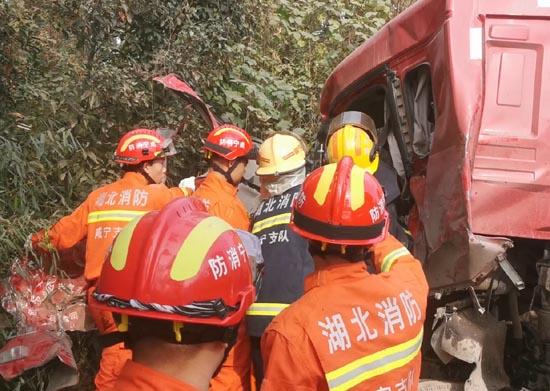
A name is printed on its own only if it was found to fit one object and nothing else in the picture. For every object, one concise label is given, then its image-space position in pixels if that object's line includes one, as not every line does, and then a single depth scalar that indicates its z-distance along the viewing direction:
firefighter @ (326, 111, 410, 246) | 3.55
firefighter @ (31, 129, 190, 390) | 3.41
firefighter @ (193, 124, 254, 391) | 3.00
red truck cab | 3.11
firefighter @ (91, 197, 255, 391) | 1.34
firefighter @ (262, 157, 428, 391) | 1.85
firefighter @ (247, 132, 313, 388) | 3.03
